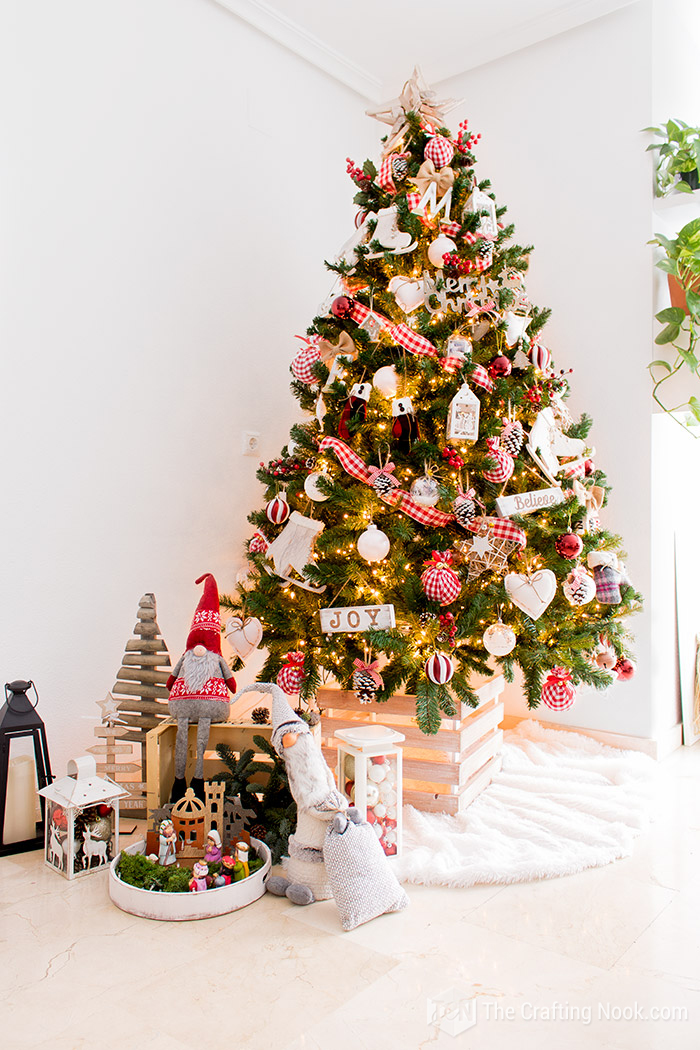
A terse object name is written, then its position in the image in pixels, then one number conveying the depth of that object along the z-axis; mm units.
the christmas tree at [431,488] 1876
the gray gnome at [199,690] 1766
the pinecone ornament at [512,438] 1936
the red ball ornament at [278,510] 2083
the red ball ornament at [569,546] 1877
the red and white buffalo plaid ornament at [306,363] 2117
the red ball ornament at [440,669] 1769
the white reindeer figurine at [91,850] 1638
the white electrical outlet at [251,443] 2555
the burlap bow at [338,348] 2104
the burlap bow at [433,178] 2051
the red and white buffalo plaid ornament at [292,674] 1924
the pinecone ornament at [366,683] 1865
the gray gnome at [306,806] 1500
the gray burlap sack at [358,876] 1408
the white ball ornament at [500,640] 1813
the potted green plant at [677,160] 2398
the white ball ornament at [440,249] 1973
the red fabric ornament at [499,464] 1897
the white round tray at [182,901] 1435
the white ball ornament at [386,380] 1918
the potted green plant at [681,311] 2348
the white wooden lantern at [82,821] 1605
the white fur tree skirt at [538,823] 1638
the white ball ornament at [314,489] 1953
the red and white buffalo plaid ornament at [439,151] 2029
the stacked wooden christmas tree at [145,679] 1933
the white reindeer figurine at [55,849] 1646
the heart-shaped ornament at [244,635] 2021
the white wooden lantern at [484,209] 2072
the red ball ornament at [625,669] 2029
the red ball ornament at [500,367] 1968
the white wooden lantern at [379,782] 1654
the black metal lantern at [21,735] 1687
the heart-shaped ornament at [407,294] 1986
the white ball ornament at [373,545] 1852
